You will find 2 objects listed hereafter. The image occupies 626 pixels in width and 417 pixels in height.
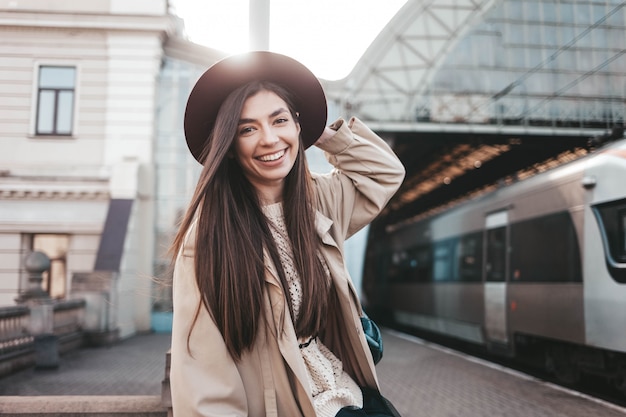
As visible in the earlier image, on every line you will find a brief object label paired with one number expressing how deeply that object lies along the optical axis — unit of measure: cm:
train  840
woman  208
